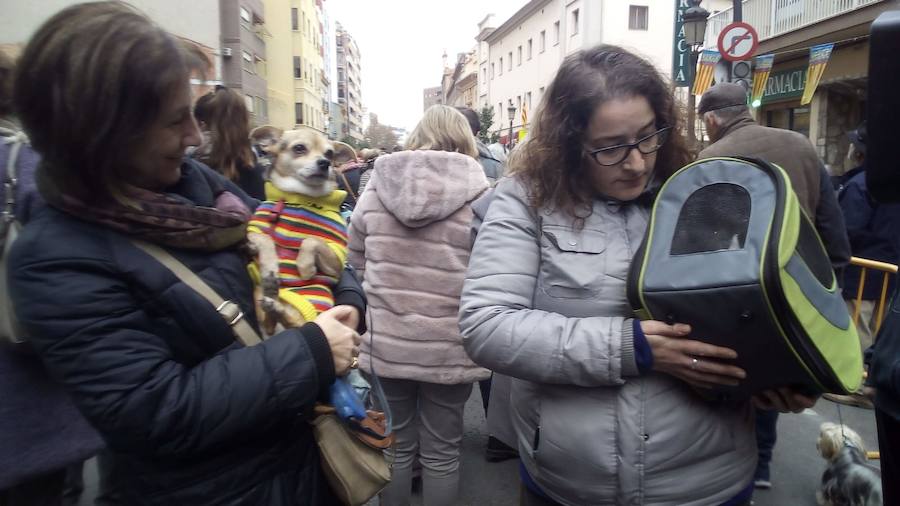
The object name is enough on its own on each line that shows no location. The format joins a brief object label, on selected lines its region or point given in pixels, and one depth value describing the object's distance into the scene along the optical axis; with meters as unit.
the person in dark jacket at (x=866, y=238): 5.16
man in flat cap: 3.40
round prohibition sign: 10.20
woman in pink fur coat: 3.12
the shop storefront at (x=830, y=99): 15.14
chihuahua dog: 1.70
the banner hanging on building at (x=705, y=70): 12.50
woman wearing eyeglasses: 1.57
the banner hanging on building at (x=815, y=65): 13.06
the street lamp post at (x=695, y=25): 11.96
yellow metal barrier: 4.62
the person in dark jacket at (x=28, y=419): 1.88
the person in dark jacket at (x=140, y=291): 1.24
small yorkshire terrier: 3.02
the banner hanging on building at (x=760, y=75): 14.85
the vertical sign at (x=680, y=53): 16.64
